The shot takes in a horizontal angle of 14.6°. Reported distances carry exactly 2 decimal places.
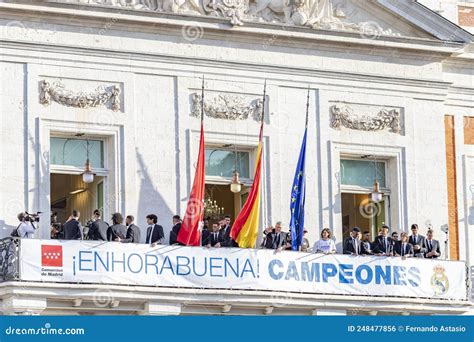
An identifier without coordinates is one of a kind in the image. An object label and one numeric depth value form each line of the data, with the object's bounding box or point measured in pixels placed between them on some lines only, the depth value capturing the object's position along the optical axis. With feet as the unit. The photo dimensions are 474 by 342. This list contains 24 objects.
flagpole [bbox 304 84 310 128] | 108.68
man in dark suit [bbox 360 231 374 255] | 107.34
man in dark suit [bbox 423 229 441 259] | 109.40
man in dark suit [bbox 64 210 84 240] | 99.86
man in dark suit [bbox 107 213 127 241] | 100.94
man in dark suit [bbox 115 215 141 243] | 101.35
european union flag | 105.60
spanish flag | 104.83
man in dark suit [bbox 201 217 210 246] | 103.55
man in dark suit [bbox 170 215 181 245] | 103.09
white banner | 98.02
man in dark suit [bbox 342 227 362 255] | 107.14
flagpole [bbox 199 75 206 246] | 106.52
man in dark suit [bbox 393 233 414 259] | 108.27
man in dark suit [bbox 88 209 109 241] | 100.12
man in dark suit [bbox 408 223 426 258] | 109.09
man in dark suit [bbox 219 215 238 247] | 104.32
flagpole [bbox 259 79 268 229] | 108.99
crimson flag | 102.58
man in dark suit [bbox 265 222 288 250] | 105.09
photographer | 99.71
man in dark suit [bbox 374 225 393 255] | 107.76
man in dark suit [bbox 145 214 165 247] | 102.32
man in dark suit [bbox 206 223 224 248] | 103.66
